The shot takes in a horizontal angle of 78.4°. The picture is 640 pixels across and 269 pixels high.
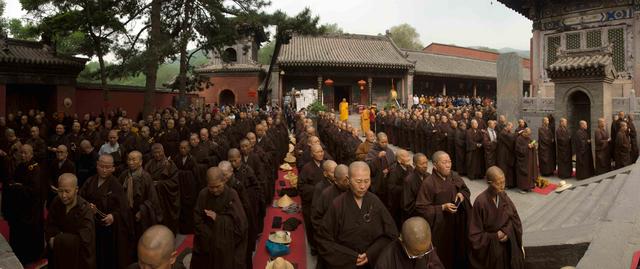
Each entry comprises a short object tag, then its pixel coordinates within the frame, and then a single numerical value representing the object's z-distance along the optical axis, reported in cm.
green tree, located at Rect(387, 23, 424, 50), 5369
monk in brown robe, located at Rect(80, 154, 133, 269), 444
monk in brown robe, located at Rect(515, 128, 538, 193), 948
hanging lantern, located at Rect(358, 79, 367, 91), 2667
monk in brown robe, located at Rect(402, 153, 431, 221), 496
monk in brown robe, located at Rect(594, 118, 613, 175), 1014
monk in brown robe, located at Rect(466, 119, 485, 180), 1110
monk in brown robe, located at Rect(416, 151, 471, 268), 461
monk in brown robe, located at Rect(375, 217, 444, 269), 272
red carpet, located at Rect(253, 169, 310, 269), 552
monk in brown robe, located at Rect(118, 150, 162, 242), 474
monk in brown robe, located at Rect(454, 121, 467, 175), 1179
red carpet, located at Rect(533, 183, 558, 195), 945
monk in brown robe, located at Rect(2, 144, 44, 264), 533
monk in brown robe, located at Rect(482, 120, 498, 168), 1056
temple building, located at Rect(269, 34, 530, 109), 2686
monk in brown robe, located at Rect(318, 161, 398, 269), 367
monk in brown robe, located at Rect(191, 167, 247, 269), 405
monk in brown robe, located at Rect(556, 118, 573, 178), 1082
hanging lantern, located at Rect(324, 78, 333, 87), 2609
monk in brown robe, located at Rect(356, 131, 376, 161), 768
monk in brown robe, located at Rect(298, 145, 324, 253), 580
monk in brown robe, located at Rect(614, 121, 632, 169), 994
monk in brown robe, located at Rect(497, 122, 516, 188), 994
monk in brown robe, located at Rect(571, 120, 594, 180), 1041
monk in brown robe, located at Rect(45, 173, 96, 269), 385
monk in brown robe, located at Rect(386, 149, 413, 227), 579
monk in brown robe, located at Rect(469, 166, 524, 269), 407
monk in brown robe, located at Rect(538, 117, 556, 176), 1113
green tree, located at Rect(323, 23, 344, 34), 5774
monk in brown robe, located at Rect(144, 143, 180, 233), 592
